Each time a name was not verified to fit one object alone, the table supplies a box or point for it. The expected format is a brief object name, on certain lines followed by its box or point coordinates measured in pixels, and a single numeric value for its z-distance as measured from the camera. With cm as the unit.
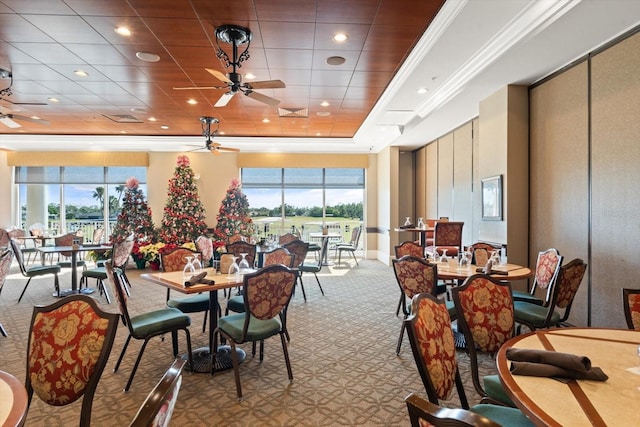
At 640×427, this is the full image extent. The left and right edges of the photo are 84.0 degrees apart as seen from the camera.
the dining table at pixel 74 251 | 601
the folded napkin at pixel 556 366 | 133
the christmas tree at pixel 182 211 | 898
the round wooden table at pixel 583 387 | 110
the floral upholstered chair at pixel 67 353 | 174
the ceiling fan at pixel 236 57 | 371
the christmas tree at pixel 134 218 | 884
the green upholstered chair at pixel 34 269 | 546
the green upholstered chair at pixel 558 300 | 291
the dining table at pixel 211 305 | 305
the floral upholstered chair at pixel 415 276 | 336
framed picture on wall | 511
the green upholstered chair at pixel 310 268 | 568
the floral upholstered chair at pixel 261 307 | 278
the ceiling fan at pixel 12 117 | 541
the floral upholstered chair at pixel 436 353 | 152
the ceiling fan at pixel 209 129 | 732
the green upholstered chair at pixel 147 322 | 284
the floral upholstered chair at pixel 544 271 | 371
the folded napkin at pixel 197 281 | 302
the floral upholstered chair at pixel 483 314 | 213
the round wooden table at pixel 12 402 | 111
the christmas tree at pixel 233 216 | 938
